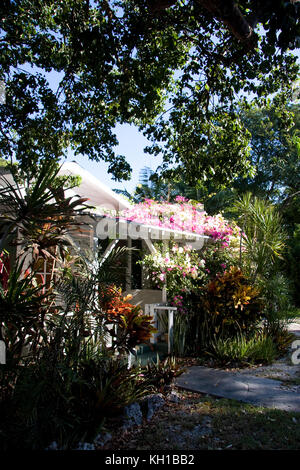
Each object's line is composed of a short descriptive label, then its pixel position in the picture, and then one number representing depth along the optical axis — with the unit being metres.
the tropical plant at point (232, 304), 7.17
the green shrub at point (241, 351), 6.56
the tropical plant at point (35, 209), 3.01
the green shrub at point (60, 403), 3.15
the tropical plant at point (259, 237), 8.59
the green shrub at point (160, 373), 5.14
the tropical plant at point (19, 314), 3.46
